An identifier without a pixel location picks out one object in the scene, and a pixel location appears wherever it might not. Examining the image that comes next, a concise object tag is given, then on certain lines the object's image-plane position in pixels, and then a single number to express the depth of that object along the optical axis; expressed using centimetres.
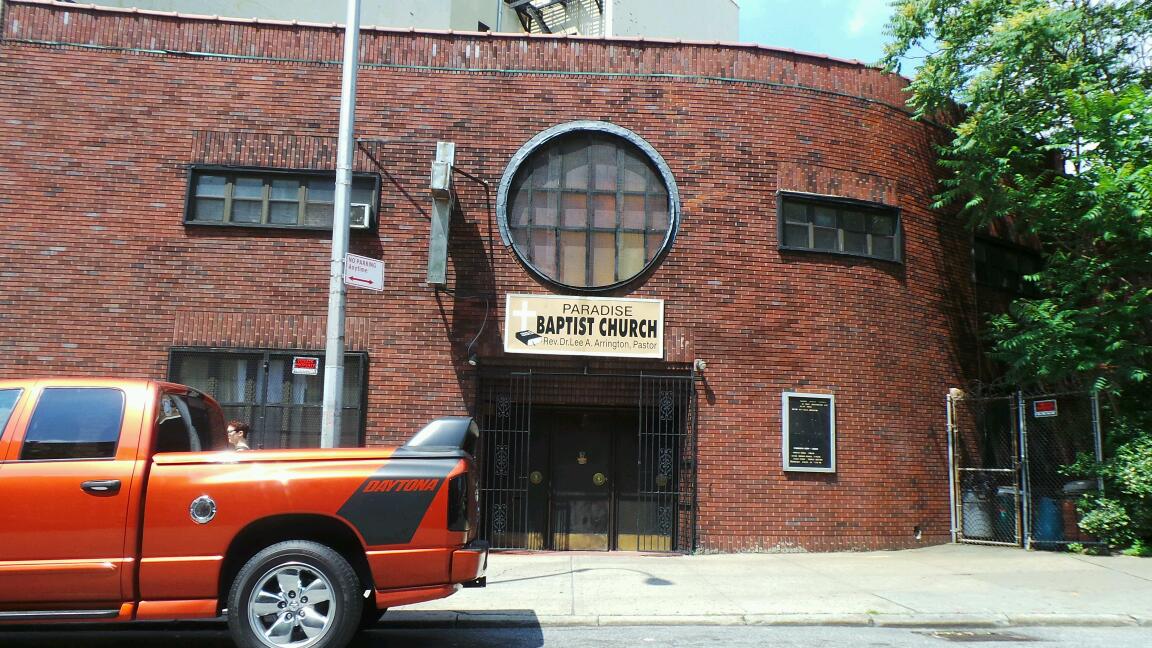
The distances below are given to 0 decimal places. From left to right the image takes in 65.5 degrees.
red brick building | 1233
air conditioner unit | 1247
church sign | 1252
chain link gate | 1265
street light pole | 891
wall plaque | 1265
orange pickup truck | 563
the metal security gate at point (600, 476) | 1266
